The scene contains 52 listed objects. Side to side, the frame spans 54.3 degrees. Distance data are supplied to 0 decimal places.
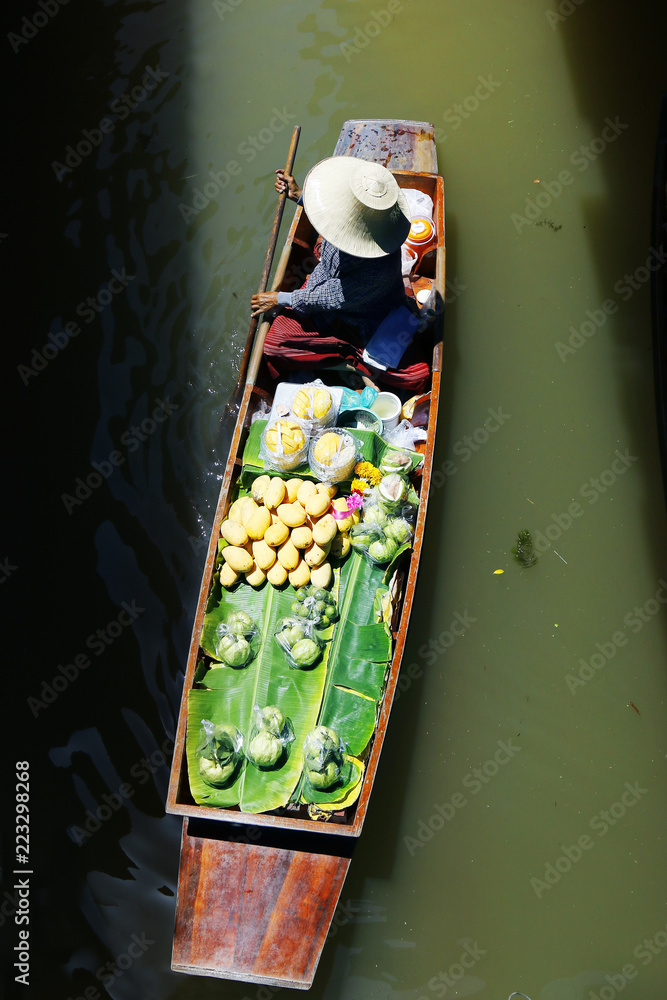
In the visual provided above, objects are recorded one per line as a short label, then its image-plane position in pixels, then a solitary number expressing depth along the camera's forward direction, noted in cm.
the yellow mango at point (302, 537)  355
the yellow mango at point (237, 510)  369
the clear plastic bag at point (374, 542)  364
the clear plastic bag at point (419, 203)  476
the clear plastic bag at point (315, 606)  350
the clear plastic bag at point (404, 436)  412
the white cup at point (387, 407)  415
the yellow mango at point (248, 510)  366
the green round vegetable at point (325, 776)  321
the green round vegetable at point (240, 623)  351
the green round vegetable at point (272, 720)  330
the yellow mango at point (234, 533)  361
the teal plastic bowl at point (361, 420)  402
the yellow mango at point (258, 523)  359
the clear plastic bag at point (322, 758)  322
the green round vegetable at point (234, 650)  346
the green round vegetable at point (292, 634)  345
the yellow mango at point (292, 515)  355
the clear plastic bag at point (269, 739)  324
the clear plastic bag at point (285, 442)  360
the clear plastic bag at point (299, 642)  343
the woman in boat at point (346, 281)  350
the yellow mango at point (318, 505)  355
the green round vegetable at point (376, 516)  362
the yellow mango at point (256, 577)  362
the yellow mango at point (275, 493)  363
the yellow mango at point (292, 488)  366
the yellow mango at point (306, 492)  360
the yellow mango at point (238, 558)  359
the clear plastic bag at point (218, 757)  325
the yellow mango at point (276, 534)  356
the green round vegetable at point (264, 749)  324
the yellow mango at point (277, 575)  358
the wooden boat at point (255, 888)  328
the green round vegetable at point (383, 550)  364
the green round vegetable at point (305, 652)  342
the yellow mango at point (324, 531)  353
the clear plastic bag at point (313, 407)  365
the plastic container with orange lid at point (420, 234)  470
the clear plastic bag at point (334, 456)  354
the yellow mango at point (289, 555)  357
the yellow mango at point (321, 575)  360
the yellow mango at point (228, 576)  363
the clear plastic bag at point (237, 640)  346
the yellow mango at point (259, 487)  372
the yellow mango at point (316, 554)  358
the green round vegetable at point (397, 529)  361
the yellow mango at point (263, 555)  358
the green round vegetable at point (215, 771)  326
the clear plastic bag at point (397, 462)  368
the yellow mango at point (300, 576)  360
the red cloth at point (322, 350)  415
